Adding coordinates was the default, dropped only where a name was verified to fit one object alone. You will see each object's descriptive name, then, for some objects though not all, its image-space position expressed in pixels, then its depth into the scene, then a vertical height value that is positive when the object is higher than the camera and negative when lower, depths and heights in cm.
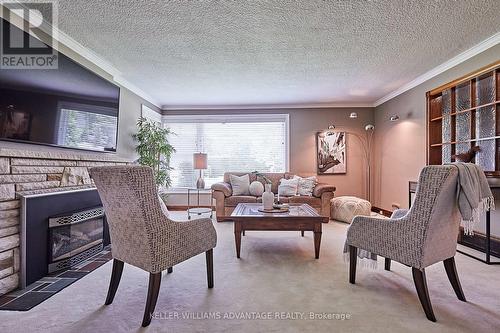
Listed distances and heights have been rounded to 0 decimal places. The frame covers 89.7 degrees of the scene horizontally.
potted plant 438 +38
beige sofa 439 -54
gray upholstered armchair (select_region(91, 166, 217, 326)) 152 -38
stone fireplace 189 -16
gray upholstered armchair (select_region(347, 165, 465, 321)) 159 -43
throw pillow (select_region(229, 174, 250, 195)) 474 -31
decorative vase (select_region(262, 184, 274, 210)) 307 -38
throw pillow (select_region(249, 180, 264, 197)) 464 -39
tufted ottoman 428 -69
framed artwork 554 +36
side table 550 -58
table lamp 498 +13
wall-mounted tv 205 +60
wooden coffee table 267 -59
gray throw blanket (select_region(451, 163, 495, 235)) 158 -15
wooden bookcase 277 +65
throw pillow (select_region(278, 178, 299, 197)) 464 -36
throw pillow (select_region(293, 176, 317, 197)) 464 -32
